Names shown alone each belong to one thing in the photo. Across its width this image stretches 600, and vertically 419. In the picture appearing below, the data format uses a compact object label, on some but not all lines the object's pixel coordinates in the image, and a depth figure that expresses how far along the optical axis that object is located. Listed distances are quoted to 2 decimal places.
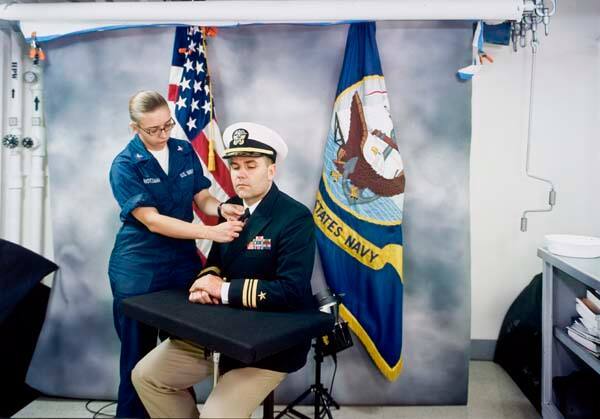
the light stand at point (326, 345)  2.06
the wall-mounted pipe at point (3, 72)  2.60
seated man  1.61
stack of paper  2.03
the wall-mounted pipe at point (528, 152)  2.55
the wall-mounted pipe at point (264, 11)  2.21
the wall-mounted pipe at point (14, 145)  2.59
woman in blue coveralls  2.12
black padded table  1.37
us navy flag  2.37
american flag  2.38
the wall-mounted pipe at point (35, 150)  2.60
